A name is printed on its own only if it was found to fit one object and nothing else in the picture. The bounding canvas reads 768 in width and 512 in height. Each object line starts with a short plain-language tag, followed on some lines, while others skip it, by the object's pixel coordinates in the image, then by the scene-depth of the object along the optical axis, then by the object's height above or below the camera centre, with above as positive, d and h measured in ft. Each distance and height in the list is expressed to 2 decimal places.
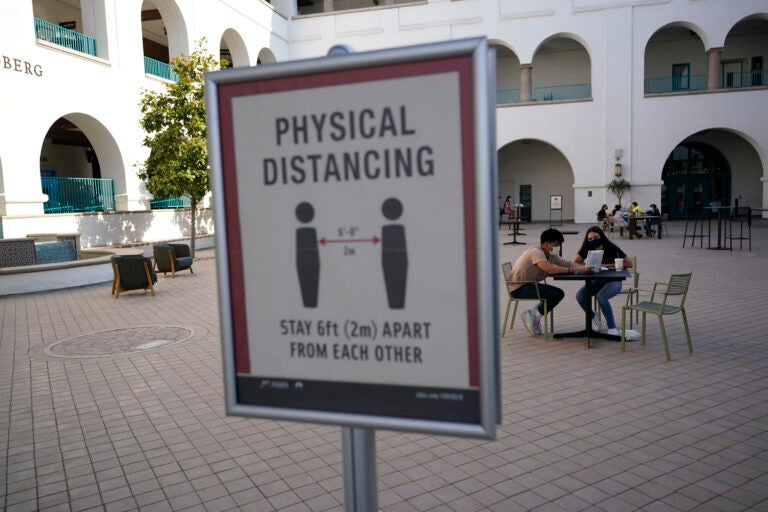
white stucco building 56.54 +15.21
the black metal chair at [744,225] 55.36 -4.07
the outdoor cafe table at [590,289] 21.15 -3.25
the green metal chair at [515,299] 22.47 -3.73
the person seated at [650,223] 67.92 -2.80
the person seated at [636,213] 66.74 -1.55
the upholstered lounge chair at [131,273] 36.96 -3.51
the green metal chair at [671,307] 20.11 -3.76
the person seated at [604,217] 73.55 -2.06
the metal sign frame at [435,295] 4.55 -0.36
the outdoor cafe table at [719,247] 49.80 -4.49
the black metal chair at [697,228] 61.35 -4.08
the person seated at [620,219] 66.64 -2.24
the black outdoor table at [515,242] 62.33 -4.02
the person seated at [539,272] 21.63 -2.60
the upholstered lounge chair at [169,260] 45.21 -3.45
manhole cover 23.58 -5.31
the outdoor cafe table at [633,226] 64.90 -2.98
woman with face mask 23.13 -2.54
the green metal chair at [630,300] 22.61 -4.57
